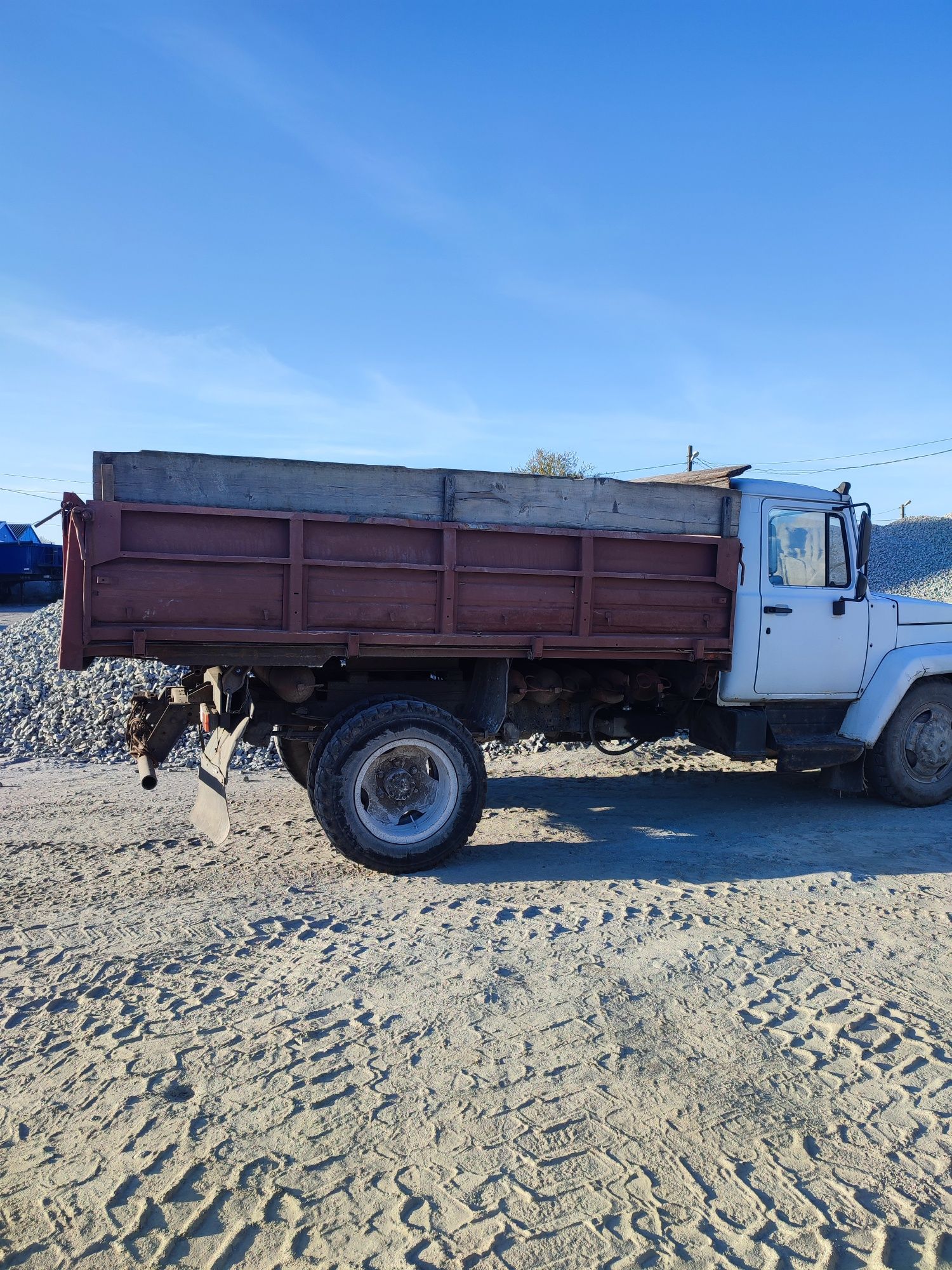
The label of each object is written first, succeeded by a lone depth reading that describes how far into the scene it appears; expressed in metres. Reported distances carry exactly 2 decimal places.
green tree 39.75
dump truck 5.45
